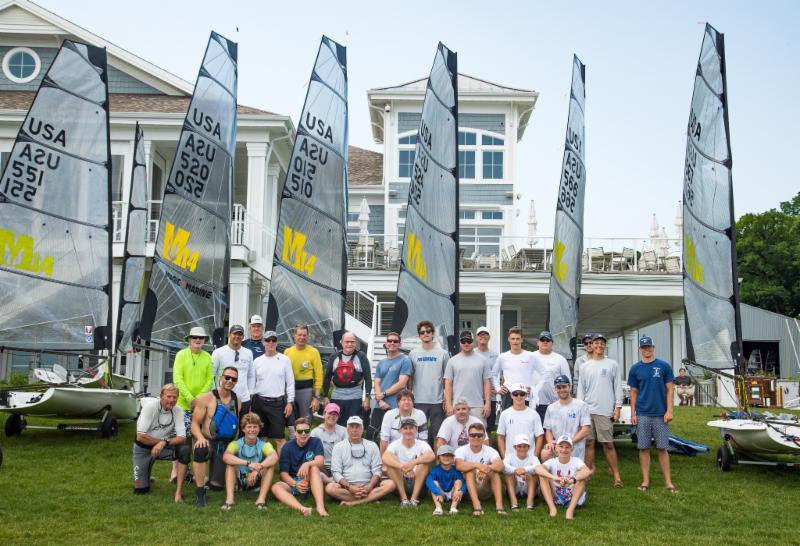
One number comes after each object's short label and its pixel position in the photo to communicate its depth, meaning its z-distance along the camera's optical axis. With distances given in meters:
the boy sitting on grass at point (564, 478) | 7.05
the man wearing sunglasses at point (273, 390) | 8.21
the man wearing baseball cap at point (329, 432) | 7.66
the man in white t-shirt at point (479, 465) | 7.16
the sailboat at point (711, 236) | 9.85
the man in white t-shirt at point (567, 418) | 7.71
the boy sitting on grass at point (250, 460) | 7.26
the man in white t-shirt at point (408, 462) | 7.28
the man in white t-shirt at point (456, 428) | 7.62
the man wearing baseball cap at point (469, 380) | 8.22
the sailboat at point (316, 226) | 10.59
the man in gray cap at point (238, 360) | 8.10
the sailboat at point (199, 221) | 10.06
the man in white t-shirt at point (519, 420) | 7.61
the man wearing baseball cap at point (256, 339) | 8.98
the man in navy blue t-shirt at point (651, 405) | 8.05
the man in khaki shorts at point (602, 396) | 8.20
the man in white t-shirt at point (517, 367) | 8.30
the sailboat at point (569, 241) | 11.48
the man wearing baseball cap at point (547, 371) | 8.34
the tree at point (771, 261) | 43.44
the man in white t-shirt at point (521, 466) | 7.27
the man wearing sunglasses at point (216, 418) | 7.37
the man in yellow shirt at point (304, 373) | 8.63
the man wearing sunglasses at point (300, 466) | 7.18
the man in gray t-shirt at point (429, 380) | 8.34
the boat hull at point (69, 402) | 9.87
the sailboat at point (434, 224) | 10.23
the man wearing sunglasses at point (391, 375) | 8.23
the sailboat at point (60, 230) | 9.76
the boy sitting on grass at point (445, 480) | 7.17
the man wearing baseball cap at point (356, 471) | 7.29
